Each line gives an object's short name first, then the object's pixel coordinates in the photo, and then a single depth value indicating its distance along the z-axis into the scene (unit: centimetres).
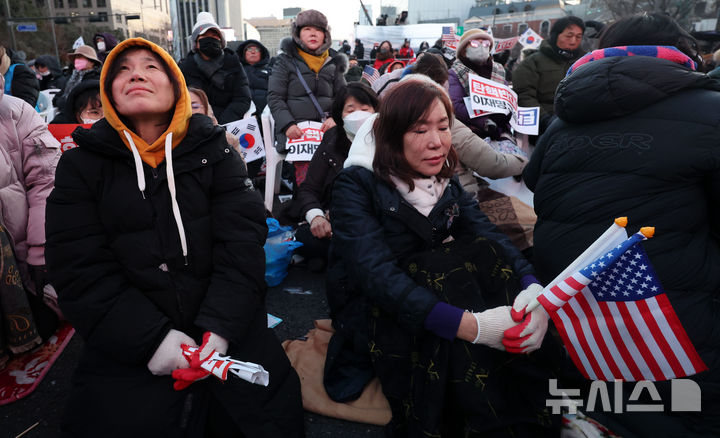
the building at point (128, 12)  7356
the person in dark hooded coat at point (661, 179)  179
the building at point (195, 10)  9612
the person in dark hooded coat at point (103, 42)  663
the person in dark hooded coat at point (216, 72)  542
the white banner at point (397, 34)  2239
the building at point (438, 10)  8300
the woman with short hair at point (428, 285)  178
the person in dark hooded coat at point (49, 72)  1002
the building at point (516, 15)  5894
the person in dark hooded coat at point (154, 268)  178
